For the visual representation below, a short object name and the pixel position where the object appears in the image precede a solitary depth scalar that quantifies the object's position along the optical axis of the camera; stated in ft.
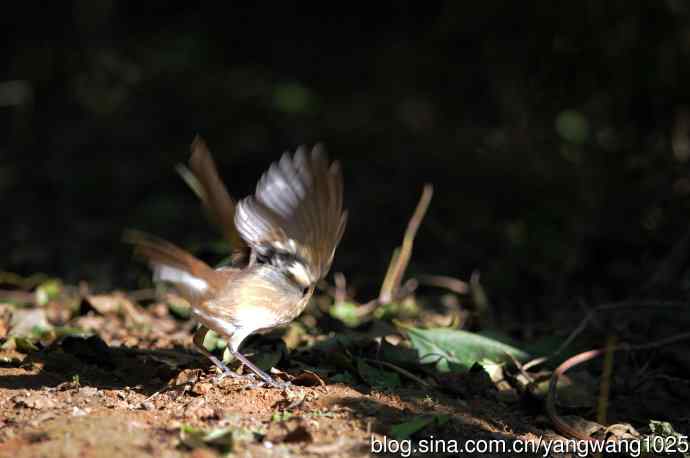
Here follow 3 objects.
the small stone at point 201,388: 20.38
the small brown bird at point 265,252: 20.49
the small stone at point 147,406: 19.53
